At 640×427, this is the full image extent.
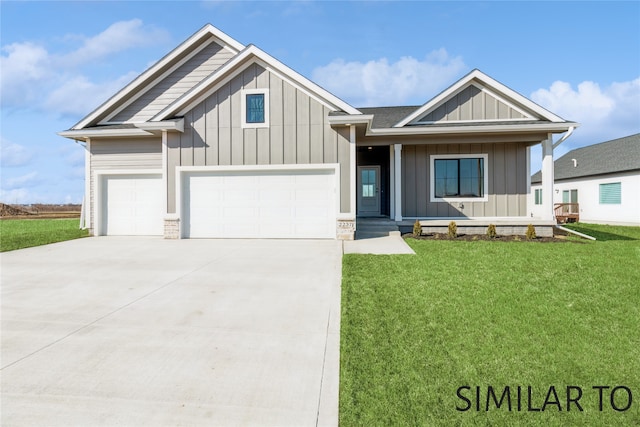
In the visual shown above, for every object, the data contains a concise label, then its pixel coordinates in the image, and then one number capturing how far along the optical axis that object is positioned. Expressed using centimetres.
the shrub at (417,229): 1115
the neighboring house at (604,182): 1847
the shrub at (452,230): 1083
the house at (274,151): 1046
